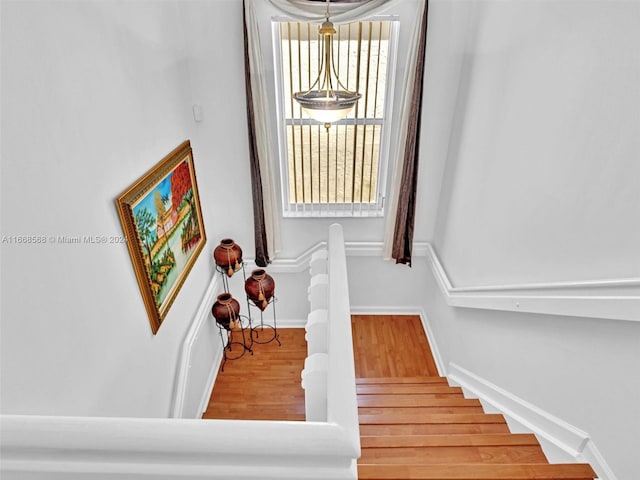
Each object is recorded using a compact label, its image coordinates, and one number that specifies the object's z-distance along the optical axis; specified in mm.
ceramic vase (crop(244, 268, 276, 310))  3334
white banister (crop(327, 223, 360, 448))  1146
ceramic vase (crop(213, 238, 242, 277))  3393
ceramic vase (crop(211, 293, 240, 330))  3209
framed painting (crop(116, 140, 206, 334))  2148
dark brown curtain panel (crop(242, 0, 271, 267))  3084
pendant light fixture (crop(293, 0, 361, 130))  2125
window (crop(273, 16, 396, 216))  3180
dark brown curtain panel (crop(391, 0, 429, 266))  3094
